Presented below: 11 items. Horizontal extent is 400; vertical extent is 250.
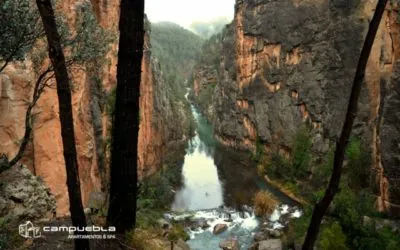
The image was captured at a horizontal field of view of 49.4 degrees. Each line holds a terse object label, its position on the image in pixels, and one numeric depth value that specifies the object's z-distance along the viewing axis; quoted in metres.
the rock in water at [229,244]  29.34
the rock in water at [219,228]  33.83
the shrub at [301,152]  50.27
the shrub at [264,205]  38.81
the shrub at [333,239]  23.50
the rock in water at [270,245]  28.92
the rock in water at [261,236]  32.03
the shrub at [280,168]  51.02
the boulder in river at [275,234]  32.88
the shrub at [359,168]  36.78
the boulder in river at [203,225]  34.72
